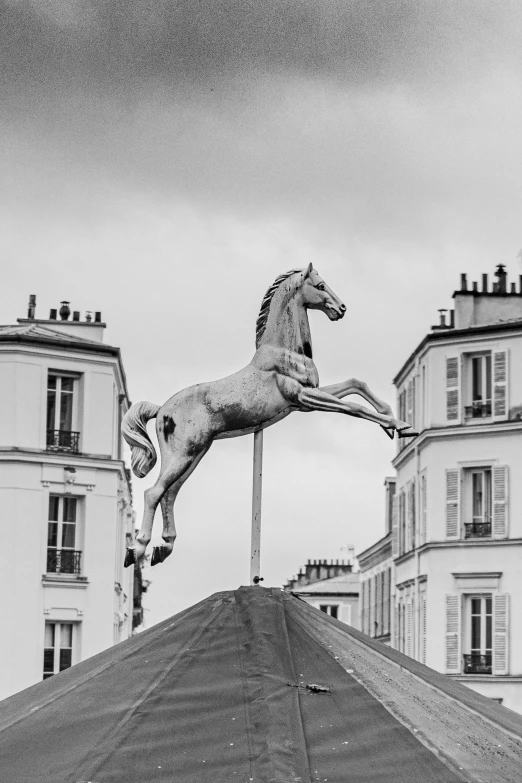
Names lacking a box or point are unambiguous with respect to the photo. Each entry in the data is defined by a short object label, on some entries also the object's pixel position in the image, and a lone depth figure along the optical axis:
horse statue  11.41
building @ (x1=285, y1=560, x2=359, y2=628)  83.75
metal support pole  11.39
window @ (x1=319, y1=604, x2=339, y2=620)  83.50
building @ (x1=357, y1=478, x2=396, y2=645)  61.03
